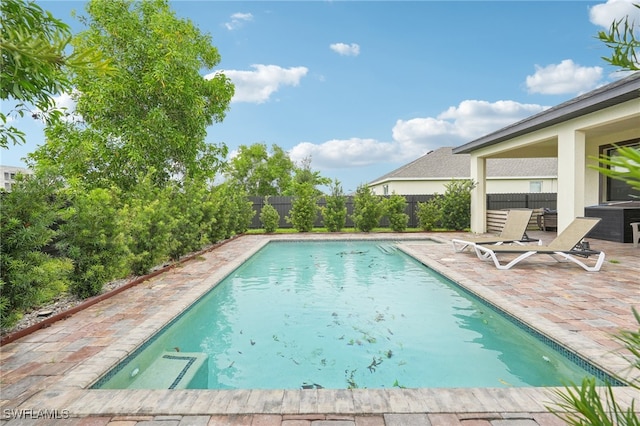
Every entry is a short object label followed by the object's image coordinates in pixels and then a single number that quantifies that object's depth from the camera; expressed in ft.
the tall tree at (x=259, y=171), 138.92
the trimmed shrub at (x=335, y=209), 55.62
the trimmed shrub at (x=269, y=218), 56.80
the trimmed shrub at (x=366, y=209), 53.98
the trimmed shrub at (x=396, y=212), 54.90
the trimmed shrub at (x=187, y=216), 30.17
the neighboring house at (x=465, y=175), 86.63
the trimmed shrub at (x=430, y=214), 54.85
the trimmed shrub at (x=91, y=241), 17.83
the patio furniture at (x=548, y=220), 48.96
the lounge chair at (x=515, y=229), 31.13
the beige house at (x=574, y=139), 26.08
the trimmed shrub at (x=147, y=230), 22.68
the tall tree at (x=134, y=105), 45.29
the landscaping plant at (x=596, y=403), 2.31
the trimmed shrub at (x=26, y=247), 13.26
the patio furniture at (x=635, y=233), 33.68
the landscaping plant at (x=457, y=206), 52.11
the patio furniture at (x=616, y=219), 36.19
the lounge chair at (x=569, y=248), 24.21
